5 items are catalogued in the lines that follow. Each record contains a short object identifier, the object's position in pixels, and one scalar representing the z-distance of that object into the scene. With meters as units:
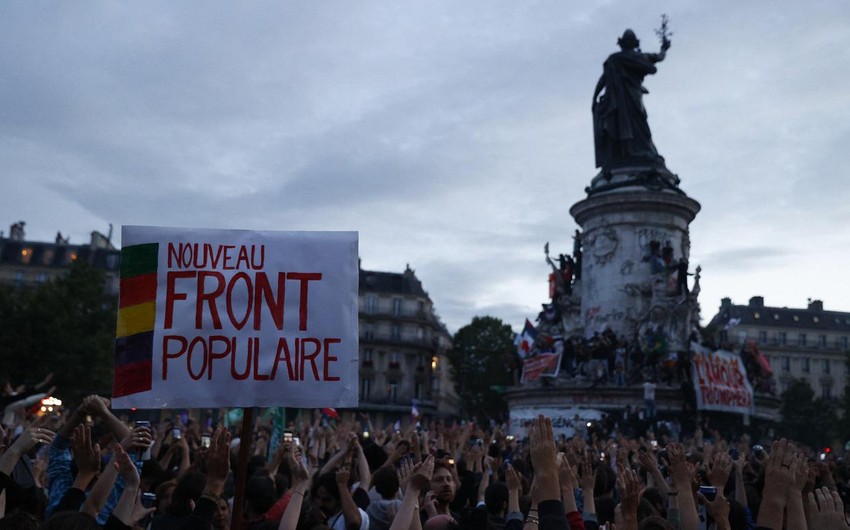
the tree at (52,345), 43.08
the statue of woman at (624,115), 40.22
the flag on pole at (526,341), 42.84
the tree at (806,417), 73.38
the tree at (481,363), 77.06
